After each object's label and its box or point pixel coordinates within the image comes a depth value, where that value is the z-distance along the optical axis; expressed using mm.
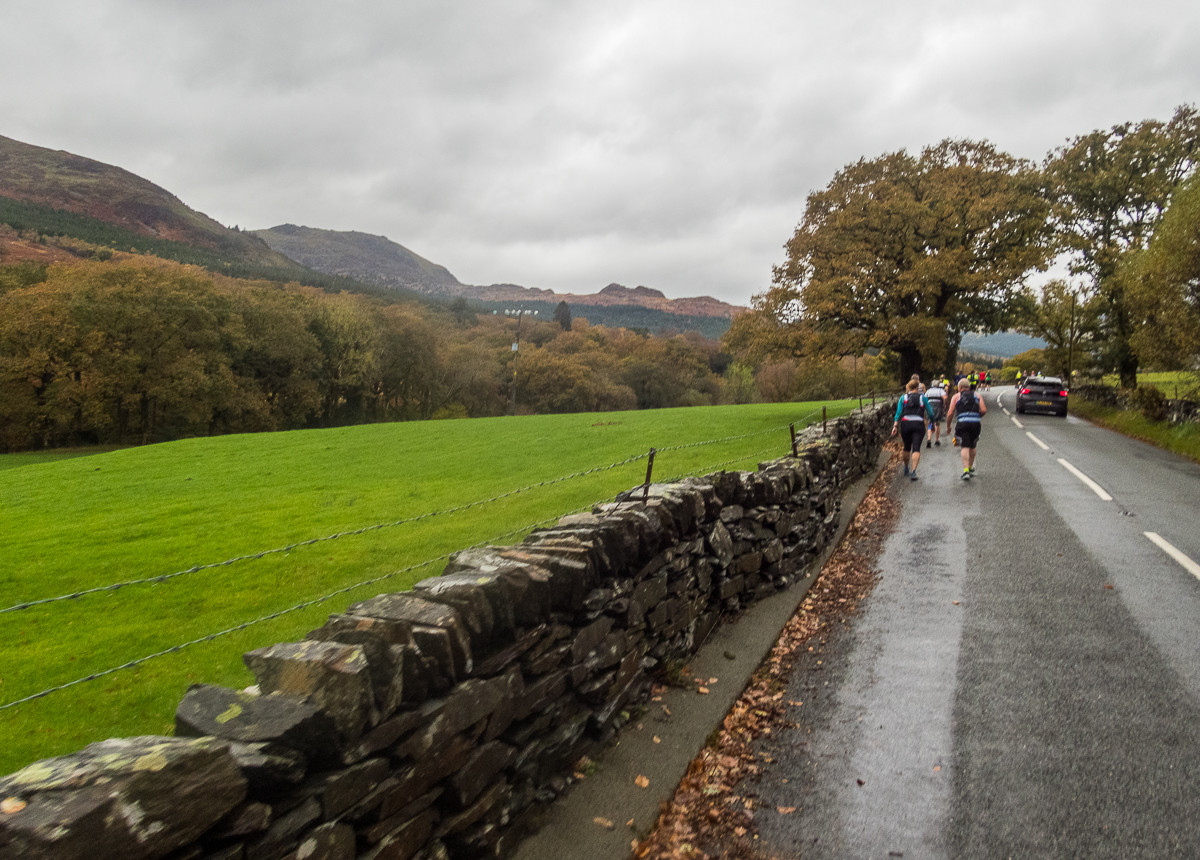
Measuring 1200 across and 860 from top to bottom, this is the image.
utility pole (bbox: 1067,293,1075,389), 42678
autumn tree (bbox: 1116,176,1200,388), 19906
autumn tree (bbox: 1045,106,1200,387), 32062
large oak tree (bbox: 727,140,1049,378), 27078
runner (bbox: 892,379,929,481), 13715
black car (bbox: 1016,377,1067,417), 31078
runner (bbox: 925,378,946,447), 18062
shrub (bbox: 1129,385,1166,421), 23422
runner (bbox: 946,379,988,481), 13305
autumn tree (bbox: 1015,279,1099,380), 40094
